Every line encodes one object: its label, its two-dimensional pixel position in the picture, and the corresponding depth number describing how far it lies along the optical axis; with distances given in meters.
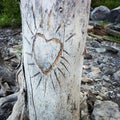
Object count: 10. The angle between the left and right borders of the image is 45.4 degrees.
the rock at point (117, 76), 1.98
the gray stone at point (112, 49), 2.51
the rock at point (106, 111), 1.40
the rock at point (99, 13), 3.53
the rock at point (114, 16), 3.37
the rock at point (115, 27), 3.11
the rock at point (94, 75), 2.02
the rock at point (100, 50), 2.51
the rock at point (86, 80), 1.90
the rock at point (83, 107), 1.35
